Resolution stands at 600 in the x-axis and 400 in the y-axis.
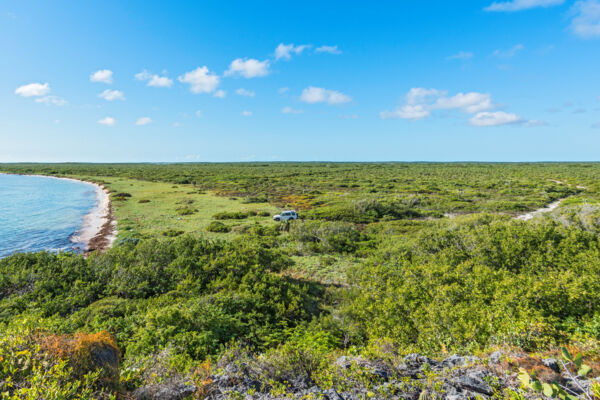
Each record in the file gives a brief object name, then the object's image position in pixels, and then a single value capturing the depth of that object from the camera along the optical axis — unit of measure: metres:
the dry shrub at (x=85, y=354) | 4.90
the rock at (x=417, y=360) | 5.61
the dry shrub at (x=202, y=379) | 5.07
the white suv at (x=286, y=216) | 35.06
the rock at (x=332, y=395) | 4.74
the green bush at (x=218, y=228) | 30.44
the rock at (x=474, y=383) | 4.61
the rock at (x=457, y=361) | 5.41
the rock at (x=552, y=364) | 4.78
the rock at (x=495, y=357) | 5.28
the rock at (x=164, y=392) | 4.91
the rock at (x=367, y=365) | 5.30
